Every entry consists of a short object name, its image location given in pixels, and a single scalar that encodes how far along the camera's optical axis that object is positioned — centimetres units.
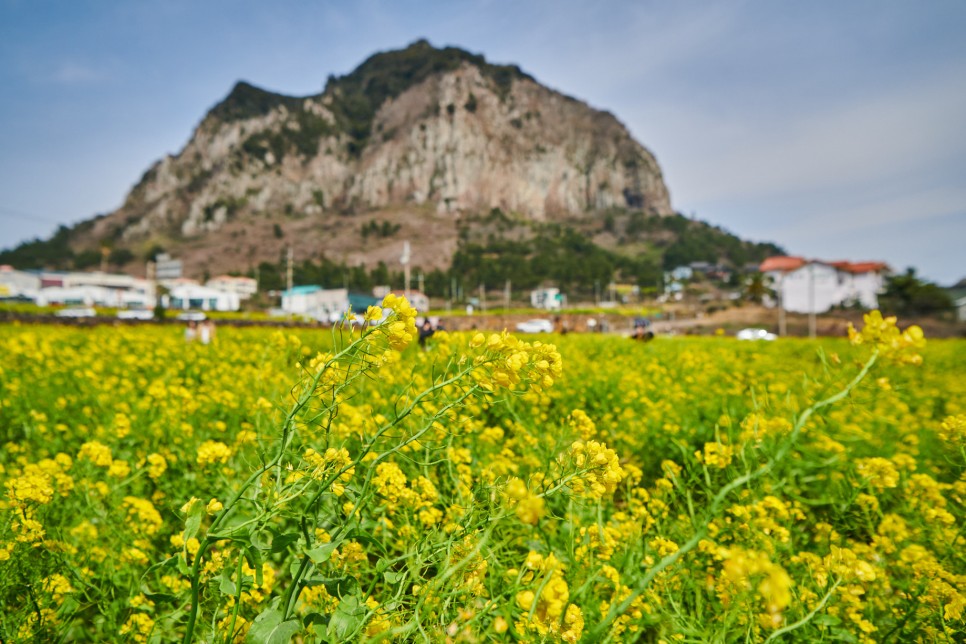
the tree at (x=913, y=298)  3052
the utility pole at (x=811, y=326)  2681
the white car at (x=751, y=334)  2743
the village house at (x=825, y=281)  4866
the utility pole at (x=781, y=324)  3163
